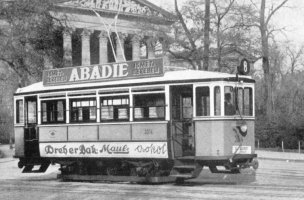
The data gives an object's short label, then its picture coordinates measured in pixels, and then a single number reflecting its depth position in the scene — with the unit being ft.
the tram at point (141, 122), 51.78
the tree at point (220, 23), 127.29
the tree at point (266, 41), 132.77
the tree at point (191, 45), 129.49
